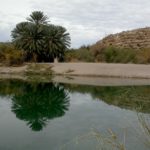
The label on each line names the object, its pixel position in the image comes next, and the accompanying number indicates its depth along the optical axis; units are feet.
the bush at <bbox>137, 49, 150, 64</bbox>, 100.39
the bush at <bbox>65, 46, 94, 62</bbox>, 111.14
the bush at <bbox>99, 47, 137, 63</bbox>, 104.33
